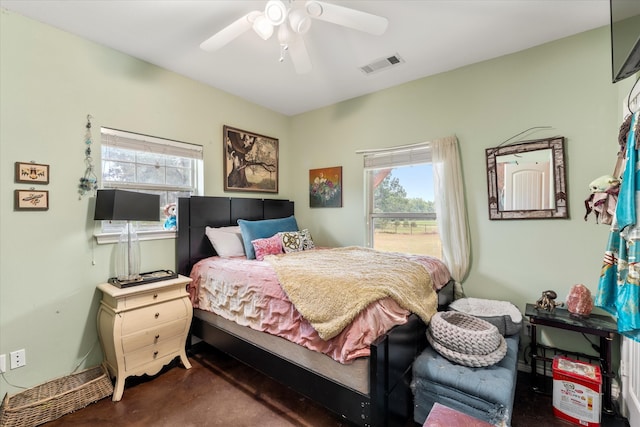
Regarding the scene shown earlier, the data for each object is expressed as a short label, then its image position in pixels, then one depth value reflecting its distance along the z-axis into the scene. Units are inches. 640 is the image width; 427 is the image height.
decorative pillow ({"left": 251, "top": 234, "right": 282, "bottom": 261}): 106.5
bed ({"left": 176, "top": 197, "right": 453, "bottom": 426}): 55.4
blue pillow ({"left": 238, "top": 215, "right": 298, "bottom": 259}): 109.3
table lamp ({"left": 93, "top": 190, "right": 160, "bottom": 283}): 80.5
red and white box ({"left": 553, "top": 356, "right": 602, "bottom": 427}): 66.9
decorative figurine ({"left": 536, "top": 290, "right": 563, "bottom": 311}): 82.9
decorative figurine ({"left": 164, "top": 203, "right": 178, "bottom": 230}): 108.0
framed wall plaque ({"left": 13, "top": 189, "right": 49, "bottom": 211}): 75.0
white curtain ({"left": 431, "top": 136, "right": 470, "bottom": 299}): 103.5
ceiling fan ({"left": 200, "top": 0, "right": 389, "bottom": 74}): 60.7
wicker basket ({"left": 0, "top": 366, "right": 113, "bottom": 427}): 66.2
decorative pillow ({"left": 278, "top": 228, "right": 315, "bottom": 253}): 115.4
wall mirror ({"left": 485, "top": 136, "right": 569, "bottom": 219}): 87.9
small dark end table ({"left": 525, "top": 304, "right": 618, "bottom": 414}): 71.9
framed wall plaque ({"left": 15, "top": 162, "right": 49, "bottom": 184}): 75.4
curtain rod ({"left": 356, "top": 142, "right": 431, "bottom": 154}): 113.7
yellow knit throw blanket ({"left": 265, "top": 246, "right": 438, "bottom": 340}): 60.2
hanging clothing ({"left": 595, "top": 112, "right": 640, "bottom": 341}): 40.6
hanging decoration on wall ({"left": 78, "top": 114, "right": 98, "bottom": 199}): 86.5
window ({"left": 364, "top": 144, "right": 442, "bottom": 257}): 116.8
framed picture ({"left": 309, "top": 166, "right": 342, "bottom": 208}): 139.9
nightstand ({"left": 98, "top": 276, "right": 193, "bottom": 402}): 78.7
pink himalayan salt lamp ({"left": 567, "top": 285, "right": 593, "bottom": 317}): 77.7
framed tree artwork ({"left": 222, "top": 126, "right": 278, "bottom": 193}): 127.3
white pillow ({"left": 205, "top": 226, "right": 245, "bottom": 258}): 111.0
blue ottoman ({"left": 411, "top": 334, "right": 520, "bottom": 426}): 57.5
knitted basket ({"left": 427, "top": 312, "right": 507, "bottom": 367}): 65.1
